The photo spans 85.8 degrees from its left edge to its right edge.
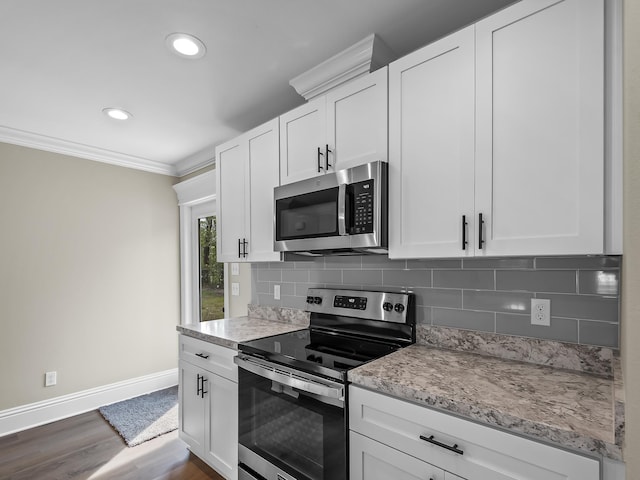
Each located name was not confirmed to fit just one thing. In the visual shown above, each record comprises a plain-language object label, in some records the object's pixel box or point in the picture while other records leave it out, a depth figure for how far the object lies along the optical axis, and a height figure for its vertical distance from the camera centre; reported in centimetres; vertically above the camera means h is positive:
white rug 276 -158
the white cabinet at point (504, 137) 111 +37
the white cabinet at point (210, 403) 198 -104
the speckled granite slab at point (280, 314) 245 -58
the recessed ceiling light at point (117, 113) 251 +94
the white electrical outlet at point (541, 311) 143 -31
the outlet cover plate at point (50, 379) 301 -123
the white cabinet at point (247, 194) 224 +31
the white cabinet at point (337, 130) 167 +58
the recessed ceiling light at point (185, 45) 171 +99
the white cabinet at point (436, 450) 93 -66
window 374 -21
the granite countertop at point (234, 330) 206 -62
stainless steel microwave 161 +13
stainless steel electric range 143 -67
